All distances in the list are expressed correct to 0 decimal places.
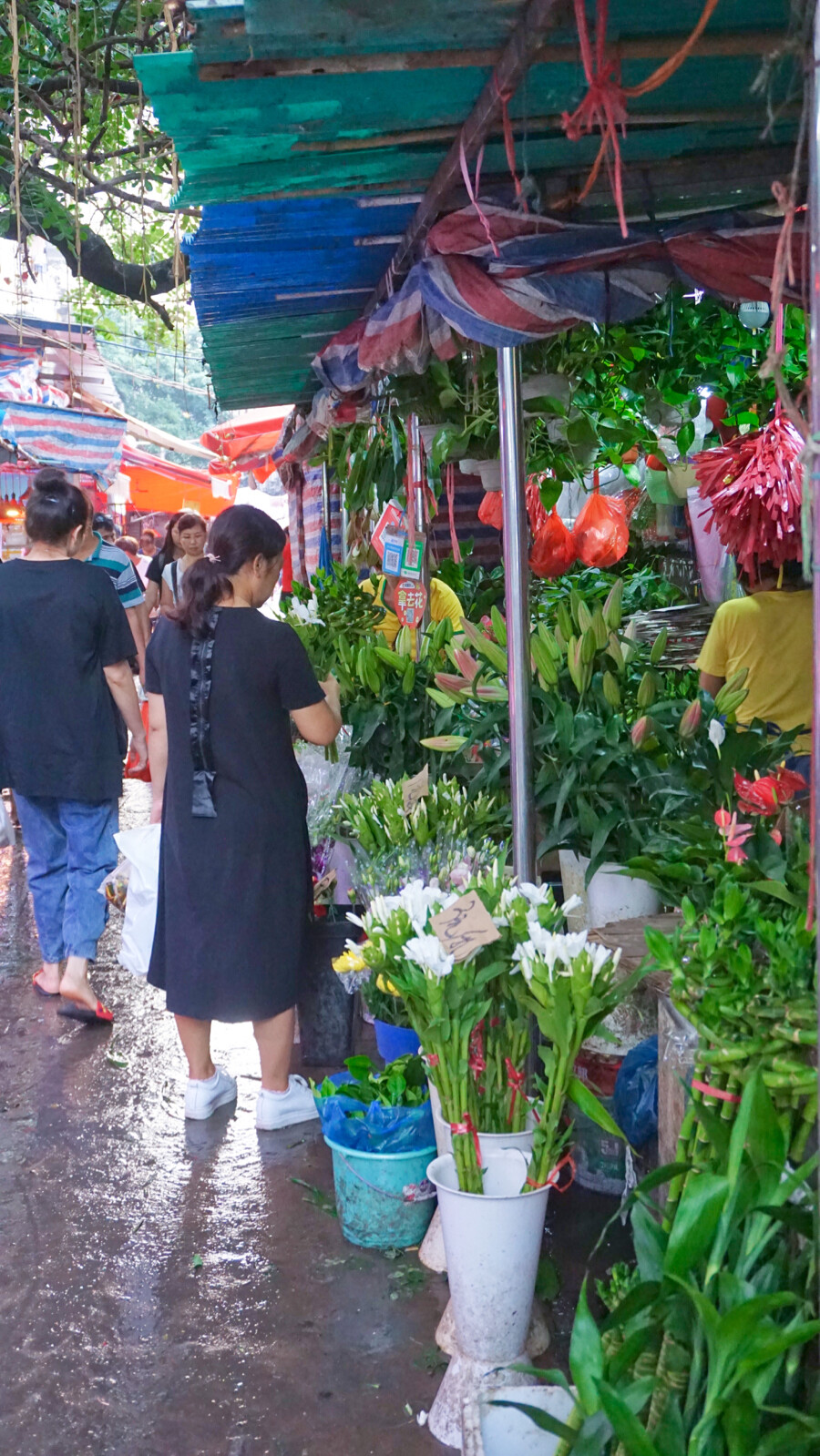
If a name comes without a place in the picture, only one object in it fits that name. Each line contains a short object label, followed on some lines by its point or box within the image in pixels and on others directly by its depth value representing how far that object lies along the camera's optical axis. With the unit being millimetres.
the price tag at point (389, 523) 4898
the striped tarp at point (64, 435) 10656
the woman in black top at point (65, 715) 4422
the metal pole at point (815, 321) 1424
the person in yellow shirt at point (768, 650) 3986
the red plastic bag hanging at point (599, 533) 5688
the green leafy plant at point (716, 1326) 1573
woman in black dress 3305
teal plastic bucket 2863
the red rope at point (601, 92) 1849
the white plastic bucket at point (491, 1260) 2293
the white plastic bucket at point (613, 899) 3188
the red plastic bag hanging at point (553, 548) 5582
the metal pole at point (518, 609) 3020
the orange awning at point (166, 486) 16984
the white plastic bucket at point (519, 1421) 1910
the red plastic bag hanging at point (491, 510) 5742
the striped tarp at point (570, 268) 2770
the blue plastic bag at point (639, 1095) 2633
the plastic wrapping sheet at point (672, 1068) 2162
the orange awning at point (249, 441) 12198
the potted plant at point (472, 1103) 2271
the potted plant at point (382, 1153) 2871
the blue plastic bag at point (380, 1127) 2877
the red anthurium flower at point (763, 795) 2387
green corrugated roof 2209
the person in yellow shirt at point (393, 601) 5180
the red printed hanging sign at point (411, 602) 4848
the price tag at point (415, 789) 3330
